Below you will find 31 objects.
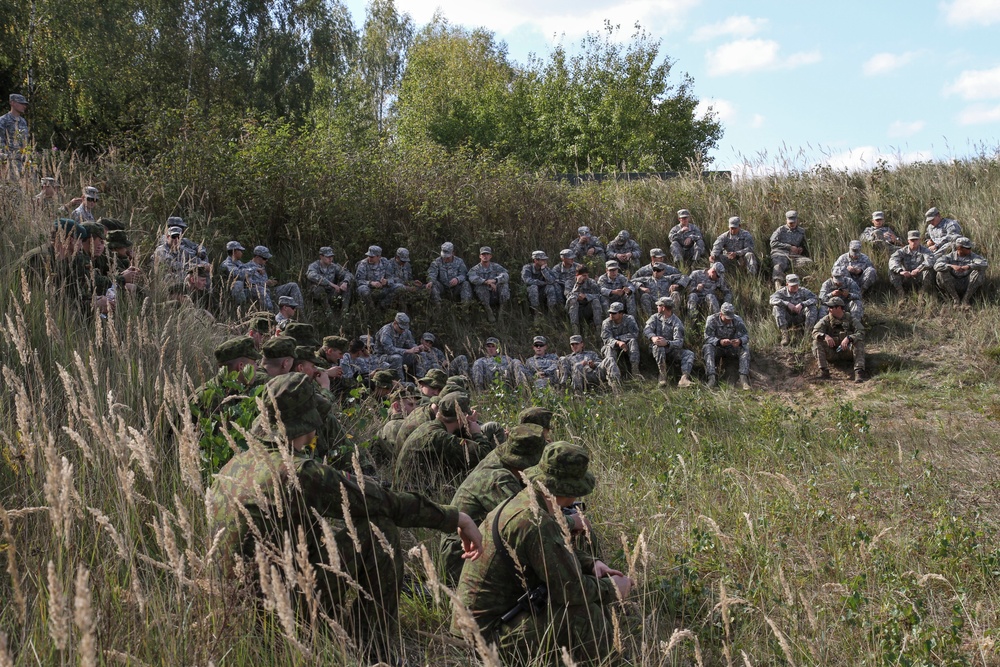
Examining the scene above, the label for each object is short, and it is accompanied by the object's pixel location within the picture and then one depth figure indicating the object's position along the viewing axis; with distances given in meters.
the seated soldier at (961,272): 13.56
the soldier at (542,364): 11.87
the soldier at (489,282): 14.06
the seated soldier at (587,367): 11.98
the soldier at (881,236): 14.84
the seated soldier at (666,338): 12.58
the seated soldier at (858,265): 14.12
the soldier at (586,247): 15.16
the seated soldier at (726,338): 12.64
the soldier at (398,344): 12.09
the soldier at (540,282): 14.23
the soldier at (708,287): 13.87
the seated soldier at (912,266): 13.95
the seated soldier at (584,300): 13.78
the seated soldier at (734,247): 14.98
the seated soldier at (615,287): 13.91
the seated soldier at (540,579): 3.78
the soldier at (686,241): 15.34
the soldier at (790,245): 14.90
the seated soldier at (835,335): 12.52
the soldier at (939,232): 14.22
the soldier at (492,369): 10.10
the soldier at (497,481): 4.76
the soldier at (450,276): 14.03
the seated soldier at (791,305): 13.44
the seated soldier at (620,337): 12.69
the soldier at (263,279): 12.11
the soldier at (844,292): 13.02
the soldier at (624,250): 15.15
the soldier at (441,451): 6.17
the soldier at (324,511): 3.37
